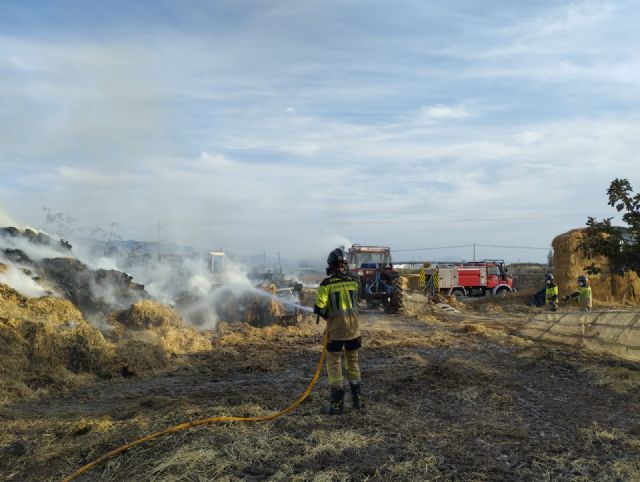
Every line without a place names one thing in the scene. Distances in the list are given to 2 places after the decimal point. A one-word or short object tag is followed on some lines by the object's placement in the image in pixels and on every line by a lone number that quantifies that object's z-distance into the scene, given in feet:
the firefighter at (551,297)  56.17
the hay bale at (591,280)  83.46
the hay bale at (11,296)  36.29
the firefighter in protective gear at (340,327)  22.56
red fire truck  101.09
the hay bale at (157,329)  41.16
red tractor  73.31
